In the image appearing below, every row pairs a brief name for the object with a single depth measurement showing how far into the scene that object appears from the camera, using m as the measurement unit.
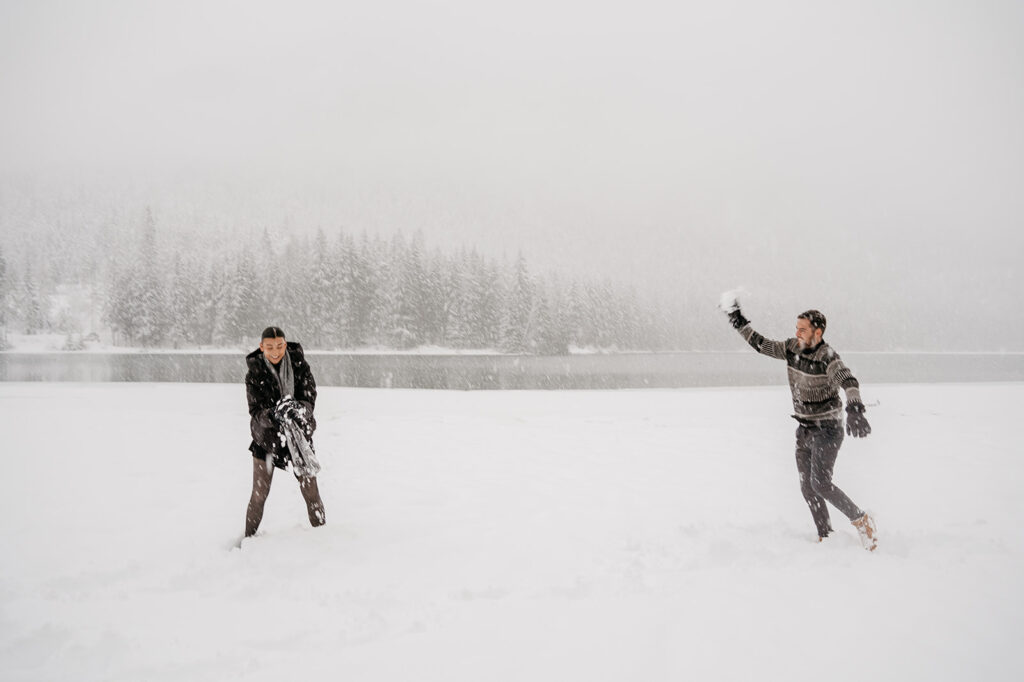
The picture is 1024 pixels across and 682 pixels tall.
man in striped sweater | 5.34
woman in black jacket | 5.42
